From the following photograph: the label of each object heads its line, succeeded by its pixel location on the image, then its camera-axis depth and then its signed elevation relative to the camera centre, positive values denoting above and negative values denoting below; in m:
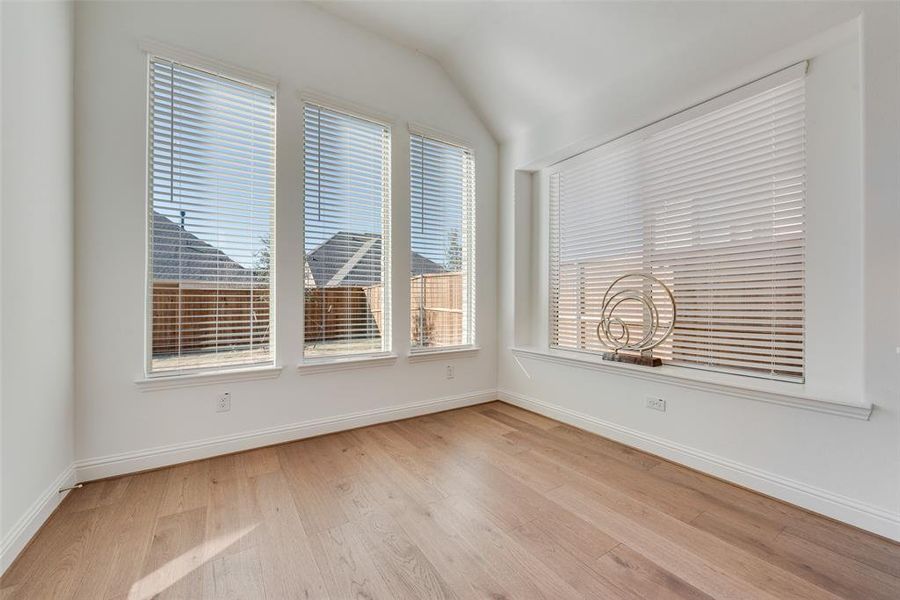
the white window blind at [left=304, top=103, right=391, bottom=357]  2.75 +0.51
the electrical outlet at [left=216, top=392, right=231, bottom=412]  2.39 -0.67
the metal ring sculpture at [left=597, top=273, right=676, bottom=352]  2.56 -0.17
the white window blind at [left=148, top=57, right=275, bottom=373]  2.25 +0.51
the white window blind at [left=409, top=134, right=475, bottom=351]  3.25 +0.51
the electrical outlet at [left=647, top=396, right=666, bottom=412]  2.41 -0.68
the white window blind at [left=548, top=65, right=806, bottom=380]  2.01 +0.49
